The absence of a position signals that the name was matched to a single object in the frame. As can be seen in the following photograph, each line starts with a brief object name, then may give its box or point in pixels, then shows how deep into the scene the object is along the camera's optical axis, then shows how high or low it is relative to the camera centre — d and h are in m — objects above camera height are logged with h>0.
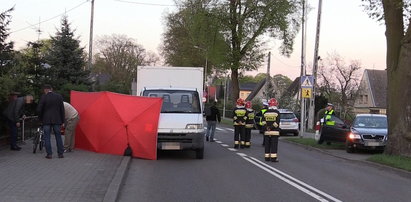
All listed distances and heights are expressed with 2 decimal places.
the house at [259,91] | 113.61 +3.19
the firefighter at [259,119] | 26.94 -0.78
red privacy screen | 13.57 -0.64
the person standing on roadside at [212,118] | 21.56 -0.63
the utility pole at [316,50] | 29.06 +3.28
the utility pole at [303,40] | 31.14 +4.34
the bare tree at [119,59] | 79.38 +6.82
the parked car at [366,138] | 17.73 -1.05
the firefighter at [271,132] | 14.30 -0.78
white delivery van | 13.55 +0.02
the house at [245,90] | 142.75 +4.10
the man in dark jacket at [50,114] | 12.35 -0.38
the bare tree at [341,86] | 59.05 +2.55
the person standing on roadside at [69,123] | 13.75 -0.67
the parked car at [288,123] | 28.84 -1.00
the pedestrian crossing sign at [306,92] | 22.92 +0.65
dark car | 19.22 -0.98
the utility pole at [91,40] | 35.71 +4.30
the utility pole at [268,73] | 46.50 +3.18
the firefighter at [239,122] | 17.92 -0.63
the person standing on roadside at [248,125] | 18.28 -0.75
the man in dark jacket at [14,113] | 13.47 -0.42
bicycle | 13.48 -1.11
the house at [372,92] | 72.94 +2.39
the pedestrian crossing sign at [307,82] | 22.88 +1.12
